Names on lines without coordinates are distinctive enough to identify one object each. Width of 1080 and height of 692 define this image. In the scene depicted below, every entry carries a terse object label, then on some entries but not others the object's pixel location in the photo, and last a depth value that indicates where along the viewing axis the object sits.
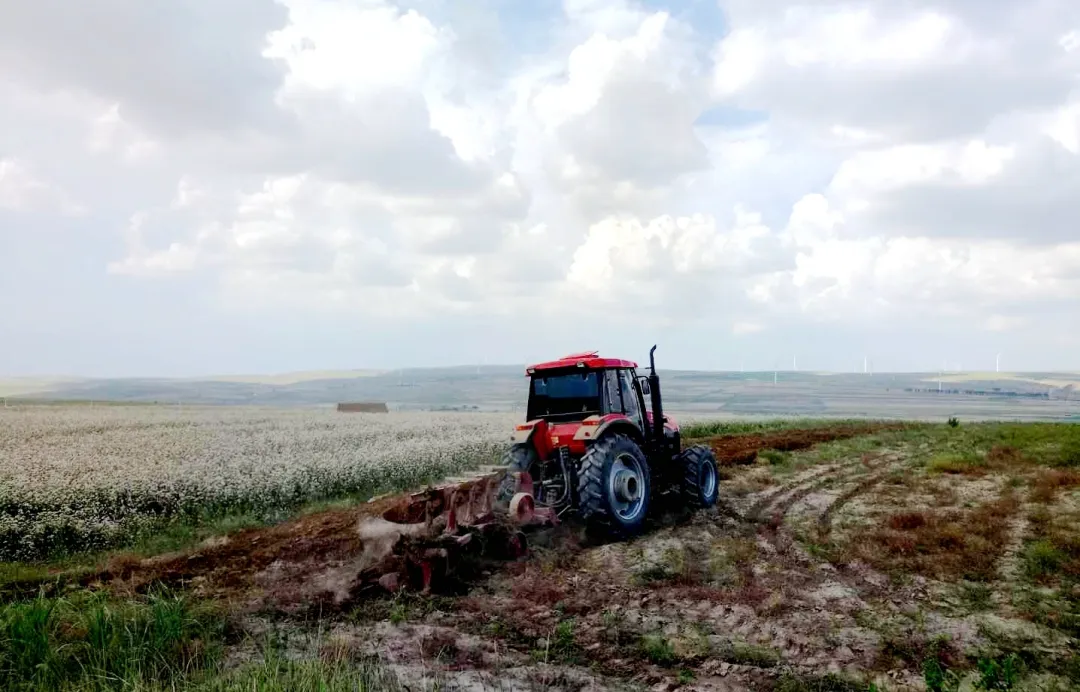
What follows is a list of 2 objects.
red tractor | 9.70
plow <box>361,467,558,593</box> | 8.02
